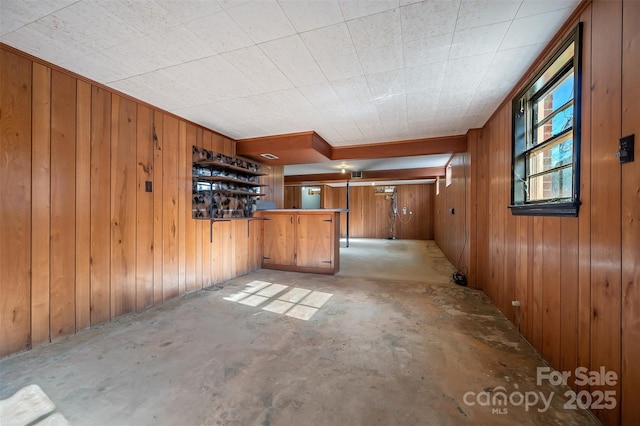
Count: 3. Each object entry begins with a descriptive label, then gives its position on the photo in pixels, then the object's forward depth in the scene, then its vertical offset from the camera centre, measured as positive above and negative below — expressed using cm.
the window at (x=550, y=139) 148 +55
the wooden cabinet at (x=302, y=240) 436 -54
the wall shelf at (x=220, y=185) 340 +40
